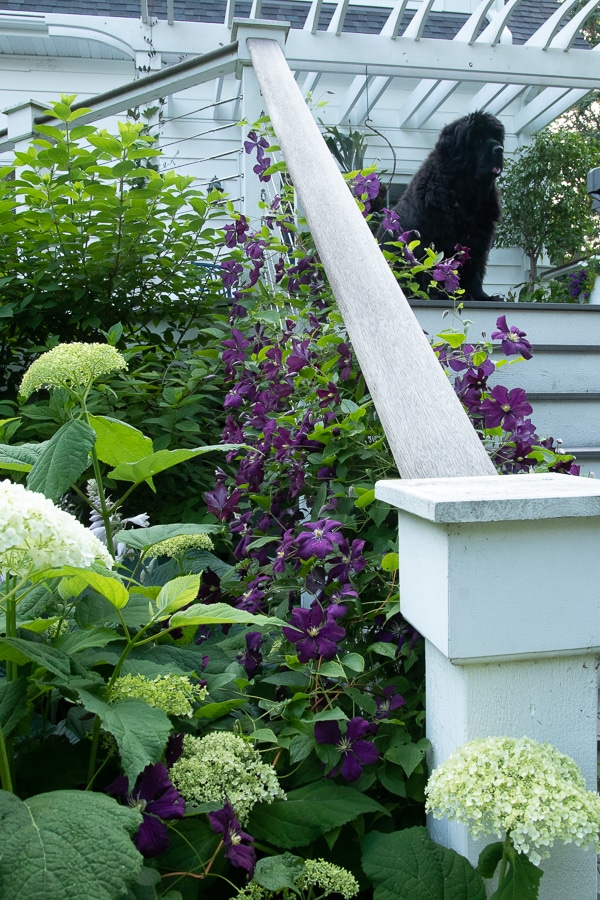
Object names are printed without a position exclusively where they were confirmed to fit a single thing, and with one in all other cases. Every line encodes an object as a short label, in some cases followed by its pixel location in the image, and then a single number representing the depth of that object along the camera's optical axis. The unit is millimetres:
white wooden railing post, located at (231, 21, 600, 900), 805
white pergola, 2906
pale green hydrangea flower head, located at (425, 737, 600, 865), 720
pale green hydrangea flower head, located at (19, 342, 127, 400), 1052
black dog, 3771
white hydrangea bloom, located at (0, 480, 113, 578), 654
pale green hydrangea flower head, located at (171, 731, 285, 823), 813
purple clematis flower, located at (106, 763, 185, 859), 754
